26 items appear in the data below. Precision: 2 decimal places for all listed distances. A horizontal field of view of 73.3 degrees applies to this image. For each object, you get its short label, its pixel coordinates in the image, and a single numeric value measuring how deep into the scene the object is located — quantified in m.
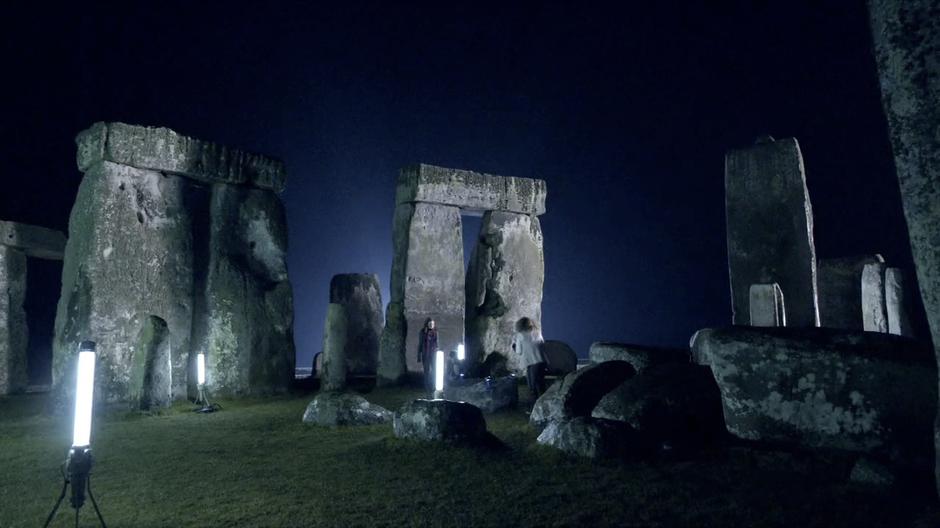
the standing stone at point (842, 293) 11.37
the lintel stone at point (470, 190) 11.42
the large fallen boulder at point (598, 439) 4.56
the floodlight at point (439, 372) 7.47
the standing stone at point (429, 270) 11.25
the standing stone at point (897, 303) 9.50
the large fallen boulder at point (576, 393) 6.15
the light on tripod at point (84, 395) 3.27
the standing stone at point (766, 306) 7.83
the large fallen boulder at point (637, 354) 7.43
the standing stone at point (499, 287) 12.14
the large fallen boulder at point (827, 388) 4.06
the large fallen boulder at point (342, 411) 6.57
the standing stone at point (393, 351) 10.23
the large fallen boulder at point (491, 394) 7.56
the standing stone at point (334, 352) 9.51
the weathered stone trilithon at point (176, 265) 8.14
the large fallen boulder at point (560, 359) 11.47
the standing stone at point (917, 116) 3.23
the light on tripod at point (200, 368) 8.33
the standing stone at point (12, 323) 10.70
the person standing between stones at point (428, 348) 9.76
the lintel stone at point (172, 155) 8.34
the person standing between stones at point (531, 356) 8.25
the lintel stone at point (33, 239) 11.05
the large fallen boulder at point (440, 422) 5.21
